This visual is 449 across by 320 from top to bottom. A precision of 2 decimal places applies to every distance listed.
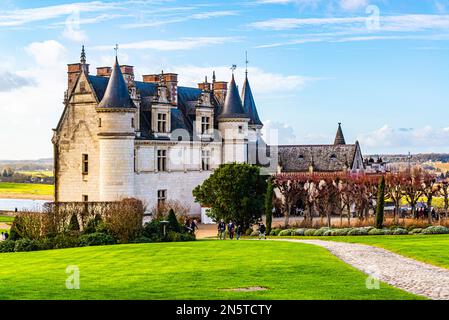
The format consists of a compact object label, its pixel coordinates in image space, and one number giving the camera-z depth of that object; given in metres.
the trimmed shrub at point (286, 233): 48.23
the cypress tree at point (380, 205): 48.34
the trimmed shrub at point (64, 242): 38.94
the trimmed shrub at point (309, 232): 46.88
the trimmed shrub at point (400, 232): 45.38
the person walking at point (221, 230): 46.62
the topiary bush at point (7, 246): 38.62
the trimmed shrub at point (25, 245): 38.31
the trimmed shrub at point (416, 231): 45.28
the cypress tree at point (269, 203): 50.16
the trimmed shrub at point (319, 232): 46.32
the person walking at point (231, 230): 47.15
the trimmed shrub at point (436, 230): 44.77
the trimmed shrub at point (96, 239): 39.41
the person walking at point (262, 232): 46.15
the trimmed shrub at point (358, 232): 45.50
